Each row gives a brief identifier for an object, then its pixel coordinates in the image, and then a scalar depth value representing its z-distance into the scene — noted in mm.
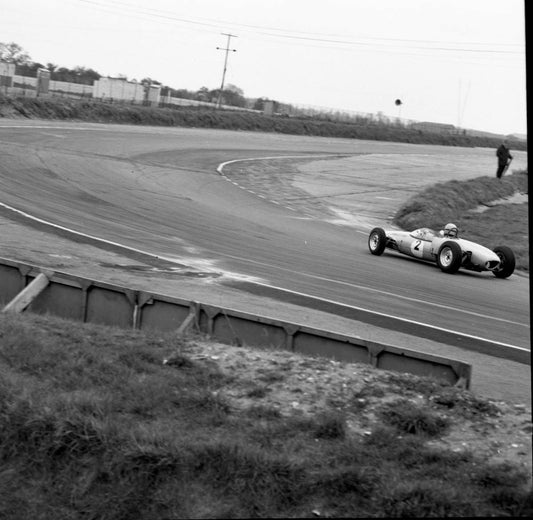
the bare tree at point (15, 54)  107112
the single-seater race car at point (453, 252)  18359
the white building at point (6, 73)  68606
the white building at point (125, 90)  84125
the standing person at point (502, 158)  40375
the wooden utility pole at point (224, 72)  94350
